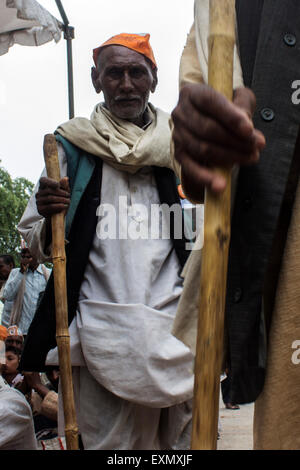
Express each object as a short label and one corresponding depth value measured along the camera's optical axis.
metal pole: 6.36
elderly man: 3.19
